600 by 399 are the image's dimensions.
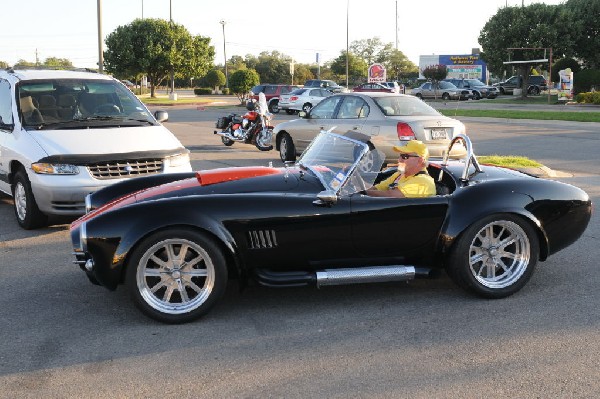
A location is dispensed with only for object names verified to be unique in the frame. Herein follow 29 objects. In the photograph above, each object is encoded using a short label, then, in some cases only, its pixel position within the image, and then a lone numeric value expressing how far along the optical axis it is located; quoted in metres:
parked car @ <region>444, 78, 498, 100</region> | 47.44
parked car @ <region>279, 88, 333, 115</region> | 33.69
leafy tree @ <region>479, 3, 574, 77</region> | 43.47
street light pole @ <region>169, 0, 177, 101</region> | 52.50
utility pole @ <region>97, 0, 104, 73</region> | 23.33
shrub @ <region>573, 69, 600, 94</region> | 38.59
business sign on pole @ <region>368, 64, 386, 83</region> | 38.97
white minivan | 7.11
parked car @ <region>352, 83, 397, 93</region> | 36.05
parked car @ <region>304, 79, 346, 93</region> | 39.64
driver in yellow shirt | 4.96
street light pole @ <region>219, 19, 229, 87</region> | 82.28
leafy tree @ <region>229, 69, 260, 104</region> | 46.25
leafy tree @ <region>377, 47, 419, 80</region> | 101.31
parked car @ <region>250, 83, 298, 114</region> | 38.59
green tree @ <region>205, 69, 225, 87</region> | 74.00
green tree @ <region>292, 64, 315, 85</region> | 85.81
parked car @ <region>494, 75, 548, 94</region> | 49.19
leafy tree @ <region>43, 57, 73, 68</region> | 113.02
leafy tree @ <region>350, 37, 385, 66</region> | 111.06
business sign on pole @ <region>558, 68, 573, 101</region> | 35.03
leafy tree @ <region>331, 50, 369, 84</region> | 86.44
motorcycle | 16.11
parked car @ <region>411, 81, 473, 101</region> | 47.47
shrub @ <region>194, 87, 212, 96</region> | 68.25
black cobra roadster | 4.46
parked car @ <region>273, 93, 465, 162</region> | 11.58
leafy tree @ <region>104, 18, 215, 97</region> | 53.97
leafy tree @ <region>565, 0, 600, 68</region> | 43.34
